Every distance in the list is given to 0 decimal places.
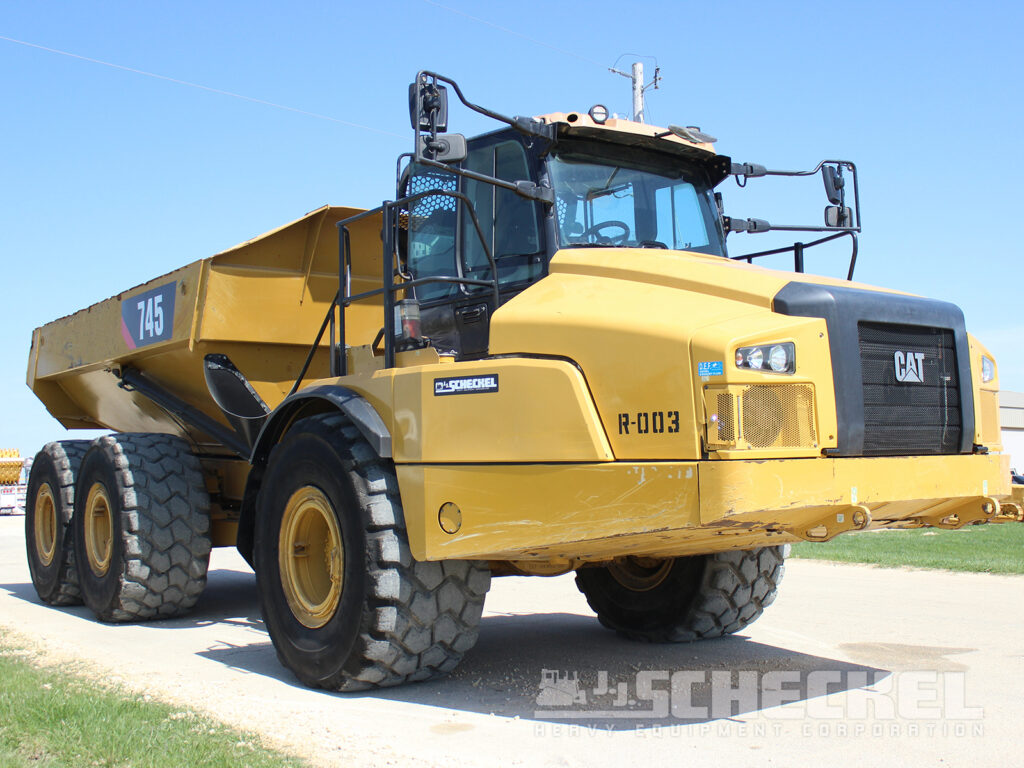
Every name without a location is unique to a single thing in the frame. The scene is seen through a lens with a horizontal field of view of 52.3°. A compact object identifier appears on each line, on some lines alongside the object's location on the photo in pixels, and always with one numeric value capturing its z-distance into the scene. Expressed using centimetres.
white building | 4212
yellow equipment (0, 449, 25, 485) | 3366
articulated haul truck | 438
